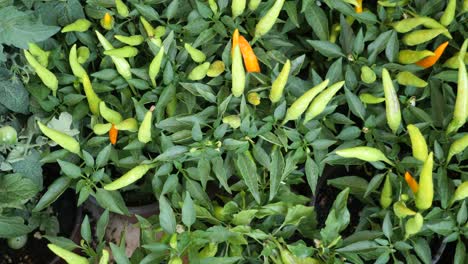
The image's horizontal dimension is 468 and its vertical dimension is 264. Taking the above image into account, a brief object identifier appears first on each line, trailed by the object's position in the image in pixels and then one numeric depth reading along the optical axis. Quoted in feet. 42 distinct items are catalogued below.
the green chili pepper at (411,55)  3.25
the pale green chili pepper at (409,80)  3.21
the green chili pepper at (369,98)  3.26
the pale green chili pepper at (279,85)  3.08
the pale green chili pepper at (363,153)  3.09
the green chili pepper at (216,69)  3.28
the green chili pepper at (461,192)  3.04
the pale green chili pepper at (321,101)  3.09
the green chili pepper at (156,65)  3.17
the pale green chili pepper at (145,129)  3.08
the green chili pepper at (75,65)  3.25
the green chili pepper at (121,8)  3.28
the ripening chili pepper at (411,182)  3.17
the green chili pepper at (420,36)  3.24
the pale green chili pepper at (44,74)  3.18
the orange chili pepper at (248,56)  3.26
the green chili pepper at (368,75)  3.24
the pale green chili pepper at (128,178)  3.15
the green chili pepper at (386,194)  3.16
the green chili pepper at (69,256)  2.99
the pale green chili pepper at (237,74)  3.08
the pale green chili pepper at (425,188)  2.94
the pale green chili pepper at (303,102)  3.09
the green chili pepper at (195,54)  3.19
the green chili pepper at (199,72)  3.23
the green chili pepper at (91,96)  3.22
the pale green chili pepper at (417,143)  3.06
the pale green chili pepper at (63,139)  3.11
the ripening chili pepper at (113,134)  3.29
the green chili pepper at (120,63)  3.23
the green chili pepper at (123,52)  3.23
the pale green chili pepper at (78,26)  3.28
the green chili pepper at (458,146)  3.07
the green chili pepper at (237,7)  3.22
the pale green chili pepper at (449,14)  3.23
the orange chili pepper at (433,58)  3.30
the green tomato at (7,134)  3.32
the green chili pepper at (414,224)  2.98
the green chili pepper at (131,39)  3.27
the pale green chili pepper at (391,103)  3.10
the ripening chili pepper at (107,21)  3.31
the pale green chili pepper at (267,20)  3.16
